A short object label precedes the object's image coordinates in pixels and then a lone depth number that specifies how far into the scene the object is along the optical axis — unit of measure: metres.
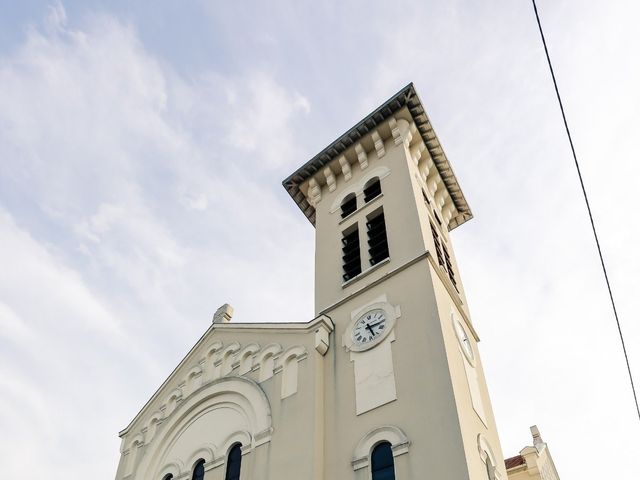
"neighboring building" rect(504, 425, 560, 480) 18.95
